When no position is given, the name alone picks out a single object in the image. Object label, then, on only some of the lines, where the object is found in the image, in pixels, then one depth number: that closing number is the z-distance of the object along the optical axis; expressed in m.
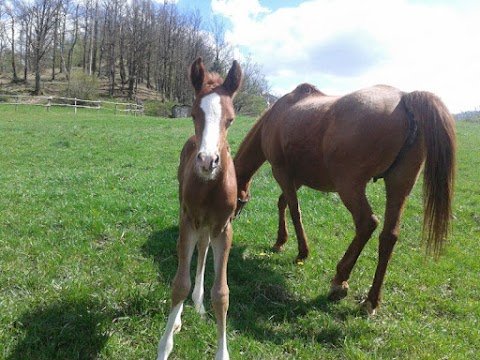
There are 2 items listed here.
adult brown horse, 3.99
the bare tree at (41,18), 48.22
